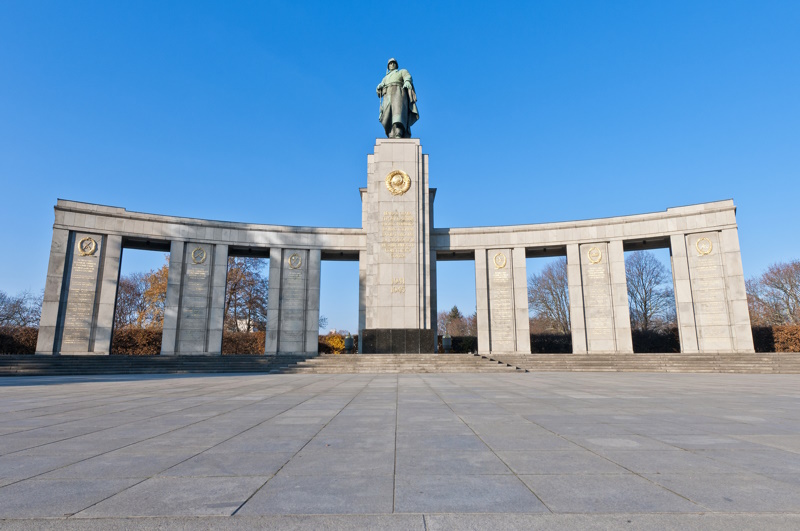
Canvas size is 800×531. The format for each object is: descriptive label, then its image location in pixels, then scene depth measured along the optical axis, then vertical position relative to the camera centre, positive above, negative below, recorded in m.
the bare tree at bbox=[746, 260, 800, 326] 46.38 +4.74
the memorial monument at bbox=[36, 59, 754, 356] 29.41 +5.26
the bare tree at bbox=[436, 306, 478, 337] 92.01 +3.87
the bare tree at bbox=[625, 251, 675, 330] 51.78 +5.34
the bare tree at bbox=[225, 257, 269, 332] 49.53 +5.23
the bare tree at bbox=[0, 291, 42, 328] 51.68 +3.30
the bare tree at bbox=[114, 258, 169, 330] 48.50 +4.81
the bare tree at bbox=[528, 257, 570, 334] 53.81 +5.34
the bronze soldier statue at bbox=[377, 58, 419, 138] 33.78 +18.53
